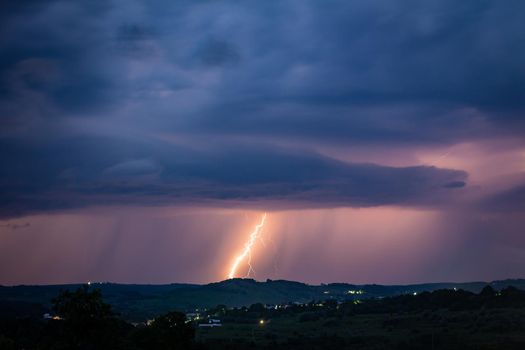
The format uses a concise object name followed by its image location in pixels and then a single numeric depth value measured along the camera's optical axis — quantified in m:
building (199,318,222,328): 159.38
